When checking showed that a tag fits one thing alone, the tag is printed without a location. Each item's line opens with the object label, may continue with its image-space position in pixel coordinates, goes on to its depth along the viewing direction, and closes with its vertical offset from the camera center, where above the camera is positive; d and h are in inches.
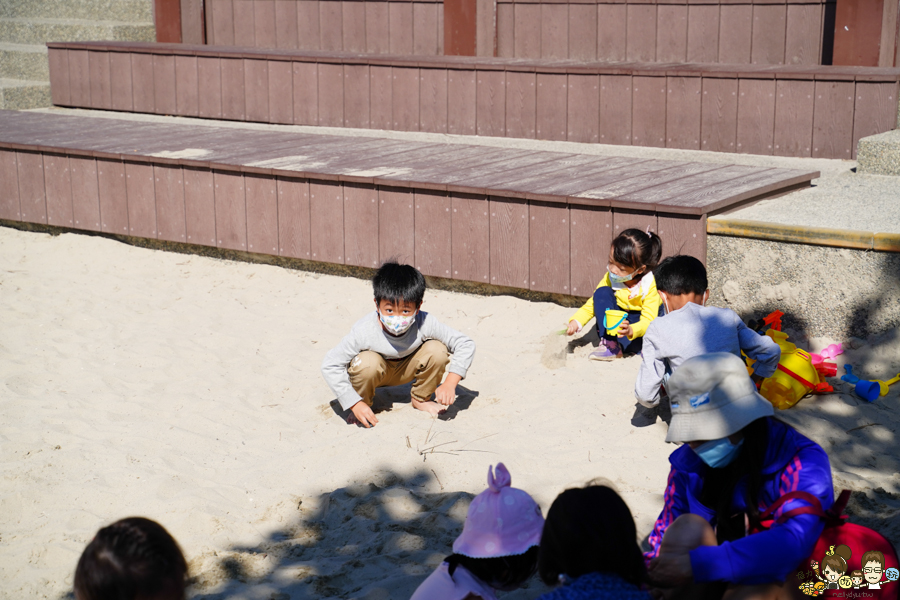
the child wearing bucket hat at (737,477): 89.9 -37.4
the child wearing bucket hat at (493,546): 92.4 -43.8
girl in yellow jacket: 184.2 -39.5
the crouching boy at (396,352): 164.1 -46.9
